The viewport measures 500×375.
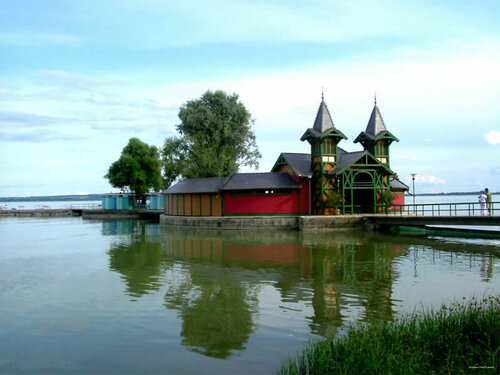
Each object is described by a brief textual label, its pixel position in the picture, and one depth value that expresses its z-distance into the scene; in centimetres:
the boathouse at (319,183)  3441
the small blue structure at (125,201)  5553
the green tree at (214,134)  5113
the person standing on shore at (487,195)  2786
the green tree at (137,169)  5747
